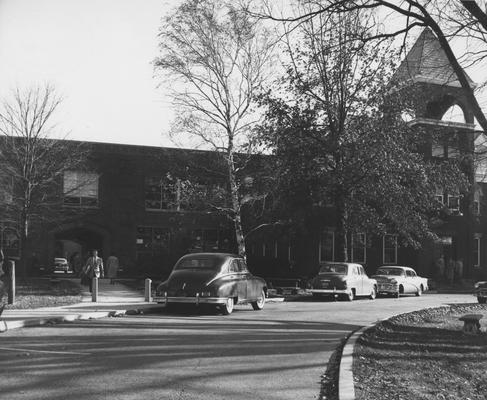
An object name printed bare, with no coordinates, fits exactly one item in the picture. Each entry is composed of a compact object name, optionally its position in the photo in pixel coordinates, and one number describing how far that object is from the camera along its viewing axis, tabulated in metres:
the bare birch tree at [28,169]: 26.12
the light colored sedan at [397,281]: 28.97
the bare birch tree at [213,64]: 28.81
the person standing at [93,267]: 21.91
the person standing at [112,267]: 30.66
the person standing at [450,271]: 39.50
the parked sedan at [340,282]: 24.92
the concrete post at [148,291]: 20.19
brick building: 31.30
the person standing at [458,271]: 40.03
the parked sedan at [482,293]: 24.88
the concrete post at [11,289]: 16.67
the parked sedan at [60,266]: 37.31
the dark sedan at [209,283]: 16.23
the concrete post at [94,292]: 19.83
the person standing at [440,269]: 39.79
